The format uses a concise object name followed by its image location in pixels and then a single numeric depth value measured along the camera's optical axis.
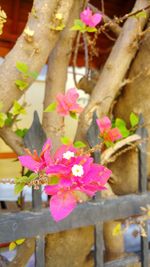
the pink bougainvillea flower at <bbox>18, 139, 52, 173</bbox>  0.47
